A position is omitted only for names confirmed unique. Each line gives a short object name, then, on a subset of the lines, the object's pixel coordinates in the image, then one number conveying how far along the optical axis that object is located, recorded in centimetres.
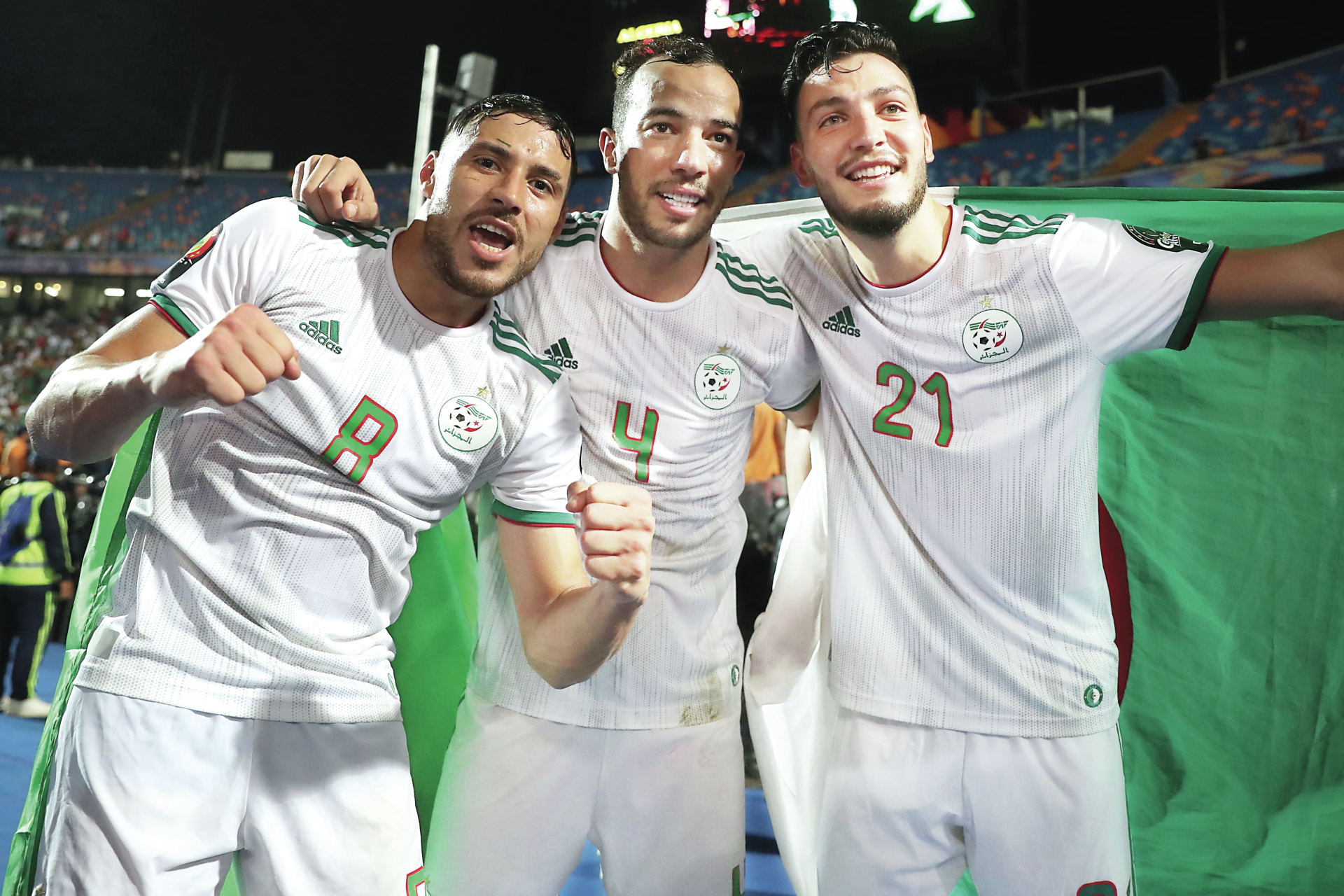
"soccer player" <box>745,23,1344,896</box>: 192
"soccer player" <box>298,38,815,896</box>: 198
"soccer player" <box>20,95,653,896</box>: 160
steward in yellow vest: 609
